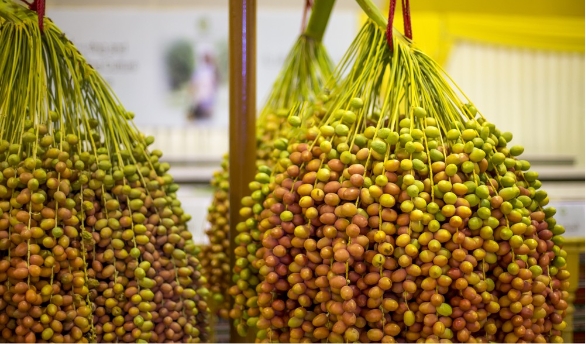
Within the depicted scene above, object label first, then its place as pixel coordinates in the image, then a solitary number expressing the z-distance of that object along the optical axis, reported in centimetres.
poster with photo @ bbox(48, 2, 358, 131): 430
